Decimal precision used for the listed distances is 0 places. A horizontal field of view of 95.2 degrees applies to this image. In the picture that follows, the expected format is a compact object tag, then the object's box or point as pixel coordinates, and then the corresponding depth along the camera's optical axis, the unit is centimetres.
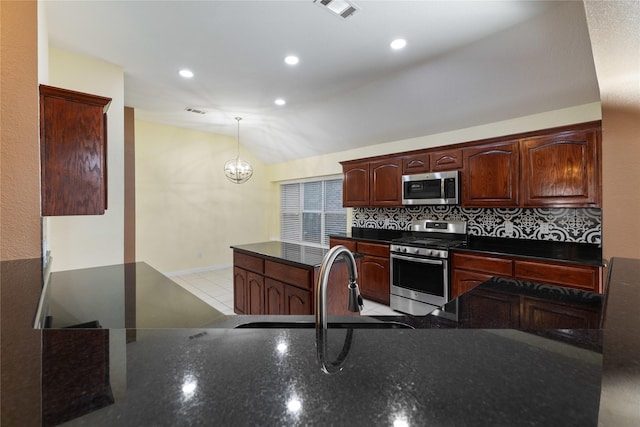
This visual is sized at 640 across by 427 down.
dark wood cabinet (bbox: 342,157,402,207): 410
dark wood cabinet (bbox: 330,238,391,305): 388
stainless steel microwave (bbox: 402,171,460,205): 351
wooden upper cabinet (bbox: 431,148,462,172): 350
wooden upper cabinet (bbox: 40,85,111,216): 183
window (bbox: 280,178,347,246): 570
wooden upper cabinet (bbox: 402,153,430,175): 379
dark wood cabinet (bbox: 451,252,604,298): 252
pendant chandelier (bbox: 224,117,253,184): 507
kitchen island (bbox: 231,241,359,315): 257
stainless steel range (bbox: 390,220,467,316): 332
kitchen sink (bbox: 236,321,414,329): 106
